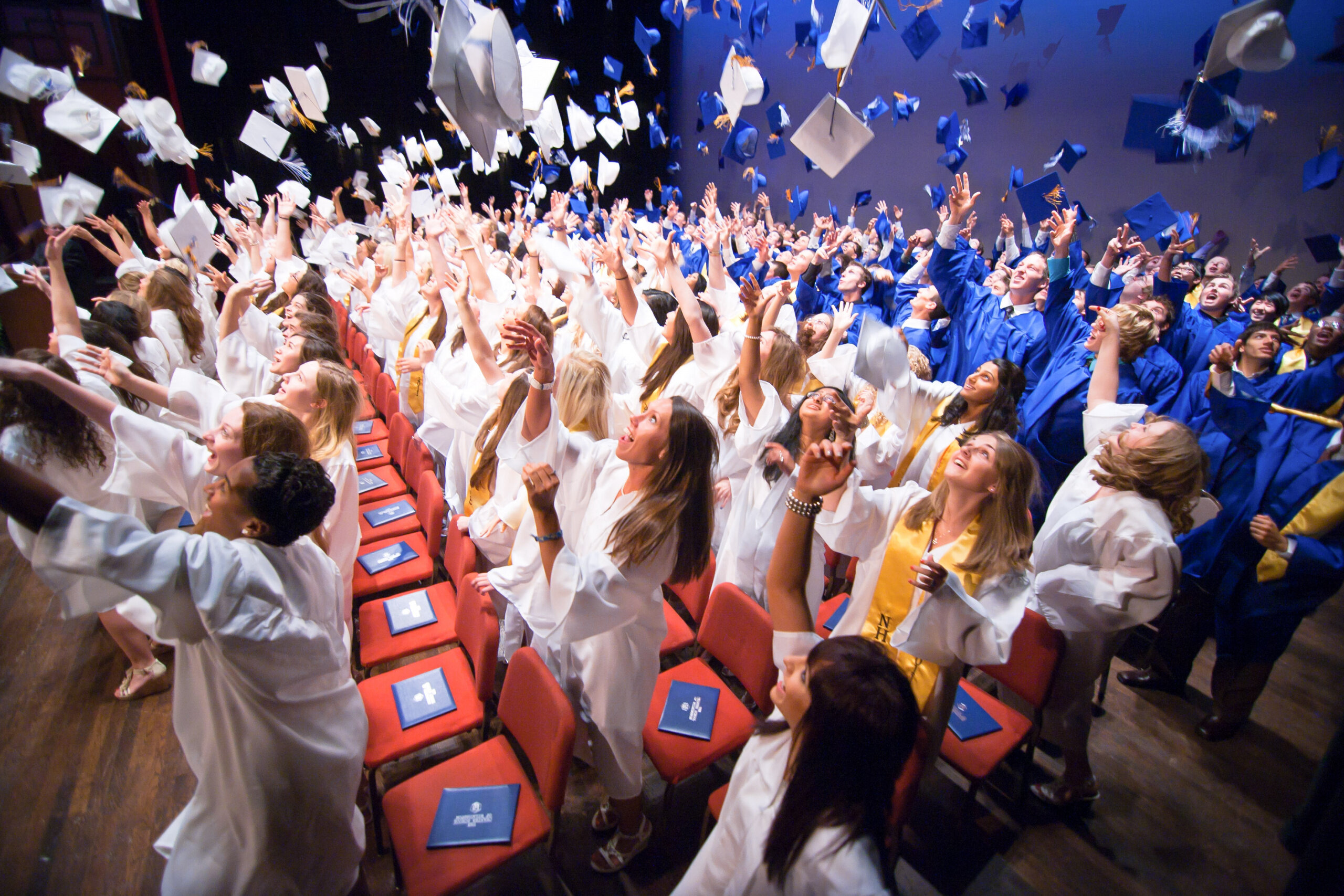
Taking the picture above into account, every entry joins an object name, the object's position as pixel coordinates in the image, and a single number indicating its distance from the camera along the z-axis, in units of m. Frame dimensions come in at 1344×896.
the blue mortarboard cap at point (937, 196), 8.12
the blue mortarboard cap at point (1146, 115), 4.00
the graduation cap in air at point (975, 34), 6.88
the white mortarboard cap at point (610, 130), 8.11
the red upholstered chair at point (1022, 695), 2.09
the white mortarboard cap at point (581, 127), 8.36
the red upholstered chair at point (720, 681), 2.05
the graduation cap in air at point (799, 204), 7.62
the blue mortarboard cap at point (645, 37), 6.66
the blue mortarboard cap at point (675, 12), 7.83
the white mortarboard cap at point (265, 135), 6.22
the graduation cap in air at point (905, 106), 7.90
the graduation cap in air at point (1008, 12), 7.32
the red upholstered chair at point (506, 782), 1.63
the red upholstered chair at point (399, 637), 2.42
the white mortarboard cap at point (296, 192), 6.37
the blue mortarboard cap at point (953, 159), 6.59
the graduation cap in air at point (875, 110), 7.28
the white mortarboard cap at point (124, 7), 4.23
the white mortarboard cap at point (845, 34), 3.83
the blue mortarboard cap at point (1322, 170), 4.98
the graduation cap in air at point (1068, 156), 6.37
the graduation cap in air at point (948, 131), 7.94
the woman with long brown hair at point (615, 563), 1.64
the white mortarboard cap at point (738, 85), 5.13
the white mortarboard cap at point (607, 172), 8.77
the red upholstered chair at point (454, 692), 2.01
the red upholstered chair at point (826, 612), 2.68
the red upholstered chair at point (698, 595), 2.76
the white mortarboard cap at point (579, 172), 8.54
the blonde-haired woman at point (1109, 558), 2.04
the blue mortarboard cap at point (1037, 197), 4.33
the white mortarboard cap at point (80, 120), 4.01
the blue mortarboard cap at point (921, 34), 6.02
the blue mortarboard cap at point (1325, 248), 5.38
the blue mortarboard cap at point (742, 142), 5.97
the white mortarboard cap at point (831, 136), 3.52
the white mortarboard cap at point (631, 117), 8.38
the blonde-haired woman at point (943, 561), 1.76
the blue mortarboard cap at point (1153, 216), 4.67
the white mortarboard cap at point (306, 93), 7.06
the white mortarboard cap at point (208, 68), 6.40
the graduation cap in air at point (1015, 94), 7.84
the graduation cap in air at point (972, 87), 6.55
